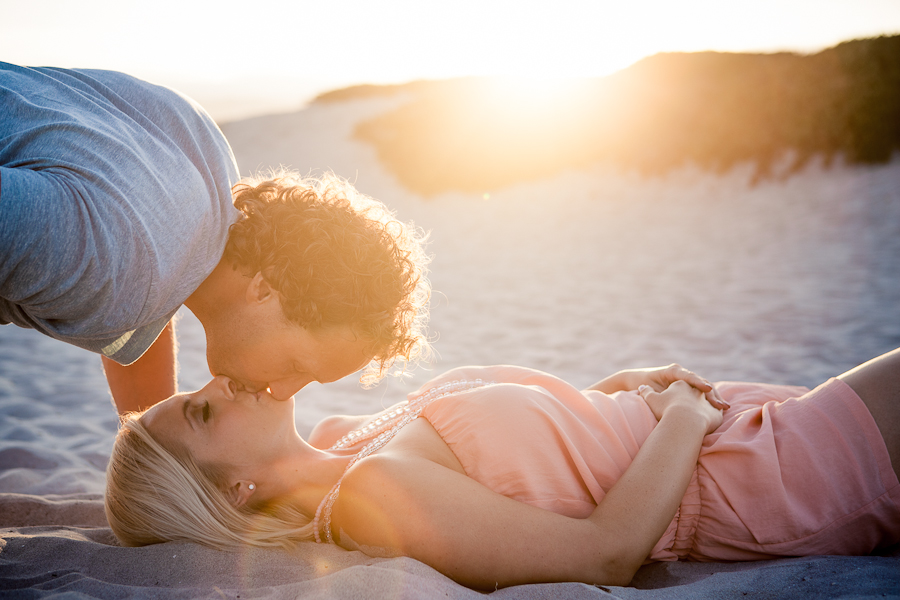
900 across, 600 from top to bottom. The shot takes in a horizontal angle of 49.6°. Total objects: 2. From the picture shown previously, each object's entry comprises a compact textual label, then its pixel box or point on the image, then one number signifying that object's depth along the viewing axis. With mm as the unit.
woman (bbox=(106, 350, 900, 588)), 1030
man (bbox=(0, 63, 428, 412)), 926
